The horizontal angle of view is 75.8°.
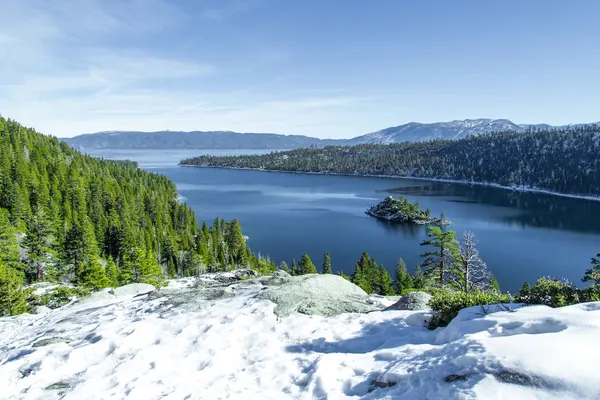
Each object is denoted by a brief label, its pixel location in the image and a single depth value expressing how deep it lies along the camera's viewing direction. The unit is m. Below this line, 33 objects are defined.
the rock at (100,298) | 24.16
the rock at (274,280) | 22.55
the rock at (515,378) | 7.43
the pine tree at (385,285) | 68.47
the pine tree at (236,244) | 92.81
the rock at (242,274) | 42.31
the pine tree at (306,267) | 75.53
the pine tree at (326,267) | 80.52
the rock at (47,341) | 15.07
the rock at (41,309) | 28.18
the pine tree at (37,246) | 59.50
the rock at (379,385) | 9.26
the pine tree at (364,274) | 66.64
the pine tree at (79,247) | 63.16
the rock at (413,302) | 16.17
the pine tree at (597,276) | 13.60
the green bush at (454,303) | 13.10
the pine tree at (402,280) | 69.21
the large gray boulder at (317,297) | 16.97
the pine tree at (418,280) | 66.14
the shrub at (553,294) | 11.93
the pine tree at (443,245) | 41.44
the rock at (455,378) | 8.14
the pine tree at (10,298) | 35.66
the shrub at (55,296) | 39.51
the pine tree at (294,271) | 74.17
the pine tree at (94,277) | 46.47
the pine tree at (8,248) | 52.22
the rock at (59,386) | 11.82
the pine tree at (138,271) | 55.79
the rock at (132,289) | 27.33
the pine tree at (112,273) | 52.80
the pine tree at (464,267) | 37.56
